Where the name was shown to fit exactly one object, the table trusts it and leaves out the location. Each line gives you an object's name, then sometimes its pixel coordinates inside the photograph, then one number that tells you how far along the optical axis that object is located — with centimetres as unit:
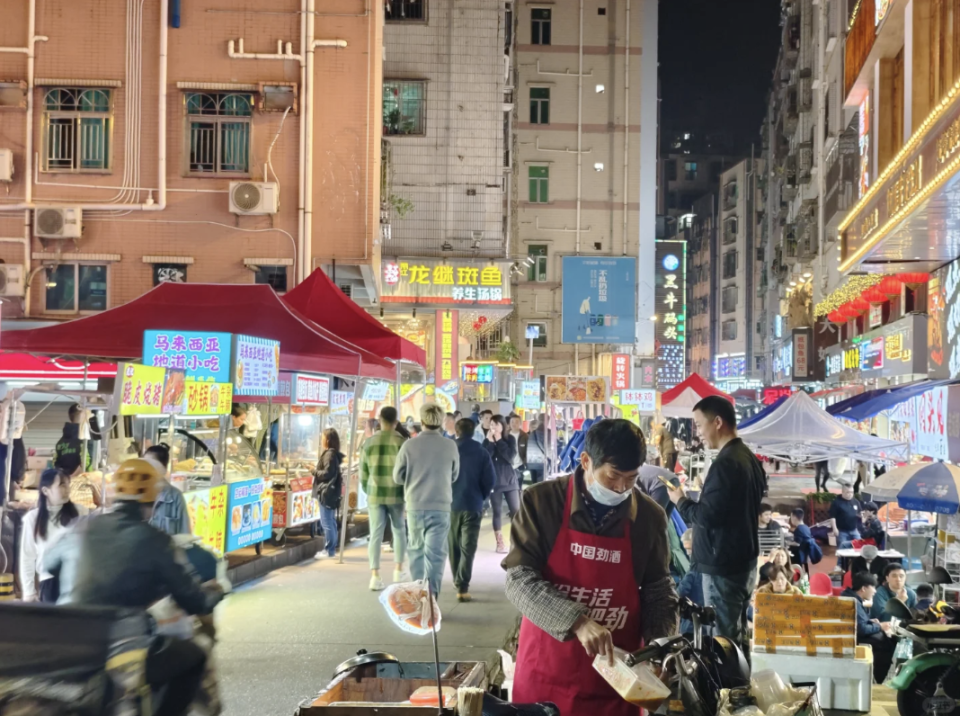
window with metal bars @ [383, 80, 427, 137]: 2759
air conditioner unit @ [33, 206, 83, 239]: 1862
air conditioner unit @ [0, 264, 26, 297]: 1853
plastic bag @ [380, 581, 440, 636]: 505
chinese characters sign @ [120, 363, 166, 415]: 860
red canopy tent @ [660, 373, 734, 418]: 2462
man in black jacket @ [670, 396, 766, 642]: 625
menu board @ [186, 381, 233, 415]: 1002
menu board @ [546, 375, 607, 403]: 2016
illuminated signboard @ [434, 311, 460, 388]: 2342
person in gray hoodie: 1012
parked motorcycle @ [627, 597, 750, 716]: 374
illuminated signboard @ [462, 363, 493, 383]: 3362
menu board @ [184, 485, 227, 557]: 1022
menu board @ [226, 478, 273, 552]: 1132
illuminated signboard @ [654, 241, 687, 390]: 6619
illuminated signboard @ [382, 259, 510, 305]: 2359
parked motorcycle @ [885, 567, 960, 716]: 686
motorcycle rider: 402
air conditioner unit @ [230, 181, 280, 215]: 1883
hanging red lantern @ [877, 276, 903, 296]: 2141
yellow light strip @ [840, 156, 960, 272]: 943
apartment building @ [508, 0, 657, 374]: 4519
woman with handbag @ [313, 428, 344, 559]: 1359
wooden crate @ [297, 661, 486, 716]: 400
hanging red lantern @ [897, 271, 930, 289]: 1802
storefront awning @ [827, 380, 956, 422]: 1529
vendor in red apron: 369
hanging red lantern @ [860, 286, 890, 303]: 2420
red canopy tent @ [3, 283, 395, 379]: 1175
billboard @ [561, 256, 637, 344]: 2933
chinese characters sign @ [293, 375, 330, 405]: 1502
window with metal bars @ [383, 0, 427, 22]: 2828
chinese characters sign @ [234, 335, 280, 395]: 1063
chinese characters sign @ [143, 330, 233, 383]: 1002
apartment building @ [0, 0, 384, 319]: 1886
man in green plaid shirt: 1120
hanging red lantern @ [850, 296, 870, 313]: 2710
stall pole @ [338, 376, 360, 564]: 1287
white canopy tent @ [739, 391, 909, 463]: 1582
